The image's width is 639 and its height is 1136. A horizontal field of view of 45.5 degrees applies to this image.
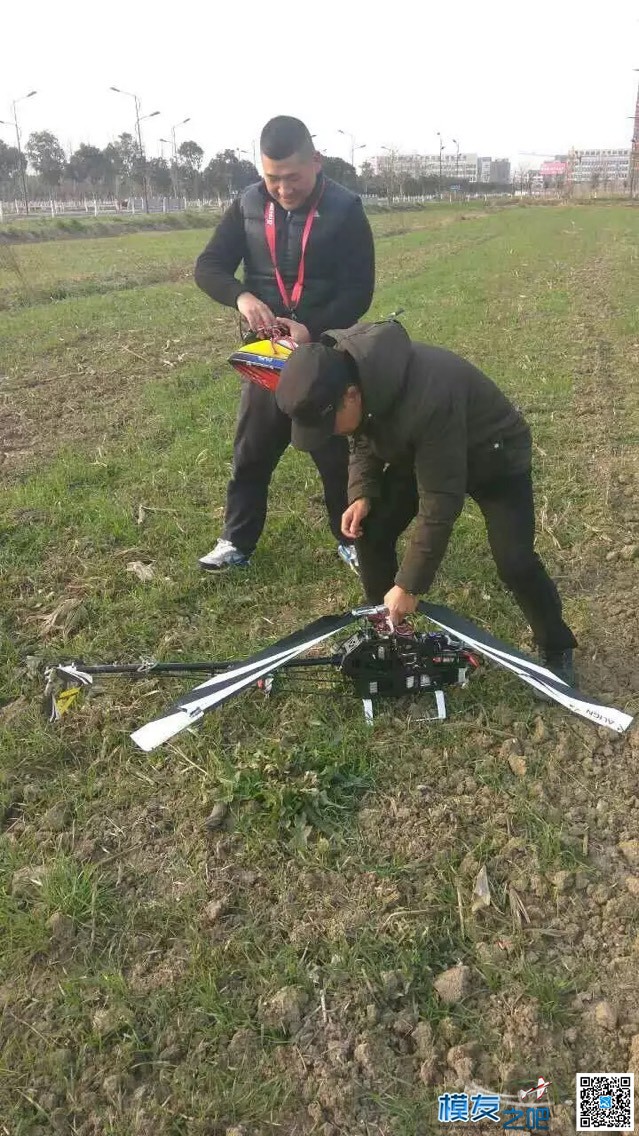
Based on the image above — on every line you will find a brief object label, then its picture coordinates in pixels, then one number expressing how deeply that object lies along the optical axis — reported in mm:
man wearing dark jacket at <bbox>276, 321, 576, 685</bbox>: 2770
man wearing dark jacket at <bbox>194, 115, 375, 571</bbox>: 4027
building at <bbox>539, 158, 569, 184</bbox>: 124512
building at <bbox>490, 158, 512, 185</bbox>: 191375
